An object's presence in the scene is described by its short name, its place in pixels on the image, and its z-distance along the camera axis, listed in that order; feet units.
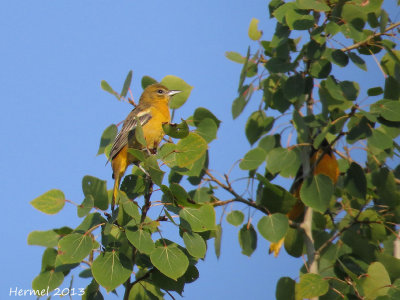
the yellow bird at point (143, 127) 31.07
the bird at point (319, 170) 27.76
